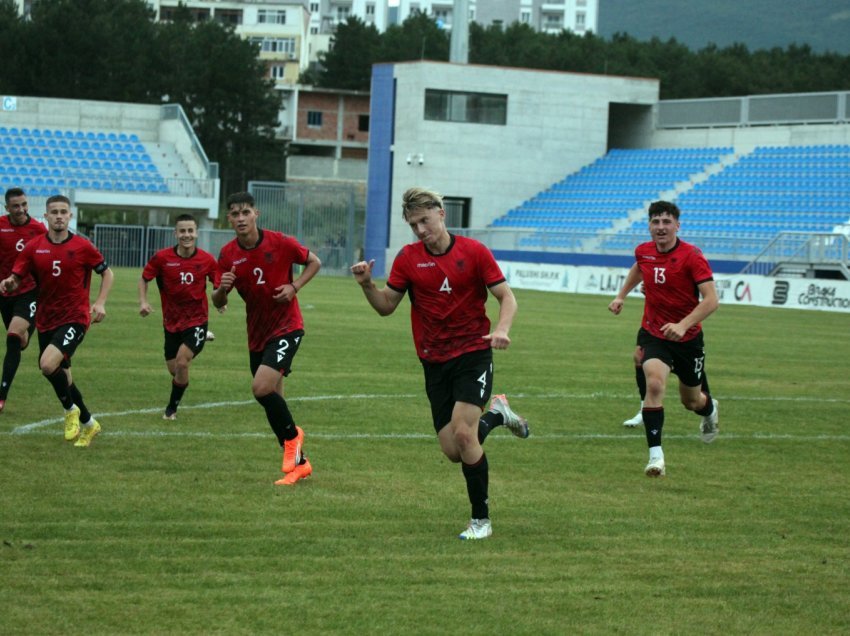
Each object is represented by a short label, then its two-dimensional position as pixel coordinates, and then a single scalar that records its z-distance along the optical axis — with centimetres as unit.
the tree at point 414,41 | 10194
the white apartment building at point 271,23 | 11700
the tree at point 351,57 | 10156
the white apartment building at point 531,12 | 16612
